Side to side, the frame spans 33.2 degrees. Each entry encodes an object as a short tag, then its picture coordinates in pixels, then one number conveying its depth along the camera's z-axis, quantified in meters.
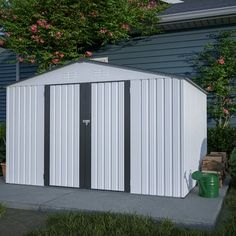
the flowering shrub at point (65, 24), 9.75
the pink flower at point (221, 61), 9.52
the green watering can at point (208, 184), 6.59
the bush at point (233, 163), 7.05
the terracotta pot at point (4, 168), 8.63
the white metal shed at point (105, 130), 6.78
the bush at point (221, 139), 9.33
